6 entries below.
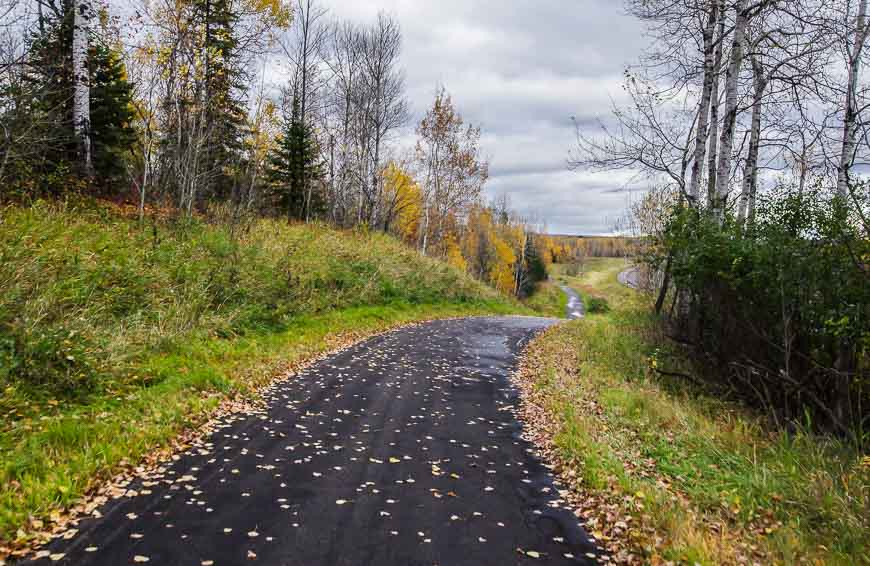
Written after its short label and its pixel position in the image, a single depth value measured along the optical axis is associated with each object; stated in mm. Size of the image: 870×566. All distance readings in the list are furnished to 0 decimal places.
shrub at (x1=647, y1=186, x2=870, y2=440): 7176
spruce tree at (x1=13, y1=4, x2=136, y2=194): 10266
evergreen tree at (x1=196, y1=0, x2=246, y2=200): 16016
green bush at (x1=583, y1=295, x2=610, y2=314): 44128
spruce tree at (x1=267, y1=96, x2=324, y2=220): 24375
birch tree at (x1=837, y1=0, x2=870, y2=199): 9430
